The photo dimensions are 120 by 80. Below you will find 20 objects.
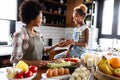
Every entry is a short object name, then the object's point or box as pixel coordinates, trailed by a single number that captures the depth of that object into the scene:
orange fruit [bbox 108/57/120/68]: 1.15
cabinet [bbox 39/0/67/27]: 4.43
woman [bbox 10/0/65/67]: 1.78
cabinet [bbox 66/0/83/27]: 4.80
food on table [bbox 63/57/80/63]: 1.80
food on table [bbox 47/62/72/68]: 1.48
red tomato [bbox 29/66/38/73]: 1.28
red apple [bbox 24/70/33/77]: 1.18
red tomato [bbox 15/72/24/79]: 1.14
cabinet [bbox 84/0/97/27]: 4.54
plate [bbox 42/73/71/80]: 1.24
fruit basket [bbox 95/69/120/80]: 1.06
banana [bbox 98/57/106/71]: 1.17
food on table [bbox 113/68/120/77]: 1.07
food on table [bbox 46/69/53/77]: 1.26
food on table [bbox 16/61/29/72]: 1.23
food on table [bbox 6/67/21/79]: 1.14
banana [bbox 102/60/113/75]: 1.10
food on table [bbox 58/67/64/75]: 1.30
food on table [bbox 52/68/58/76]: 1.27
